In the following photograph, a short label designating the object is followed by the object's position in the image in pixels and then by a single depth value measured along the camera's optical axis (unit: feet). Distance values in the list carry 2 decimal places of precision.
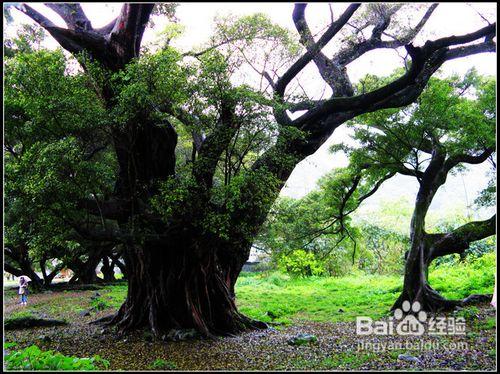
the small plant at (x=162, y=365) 19.48
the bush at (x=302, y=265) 67.43
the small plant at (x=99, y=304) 41.43
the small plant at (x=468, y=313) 28.43
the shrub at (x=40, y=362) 14.93
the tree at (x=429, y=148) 30.40
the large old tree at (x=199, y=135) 21.70
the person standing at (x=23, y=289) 47.72
